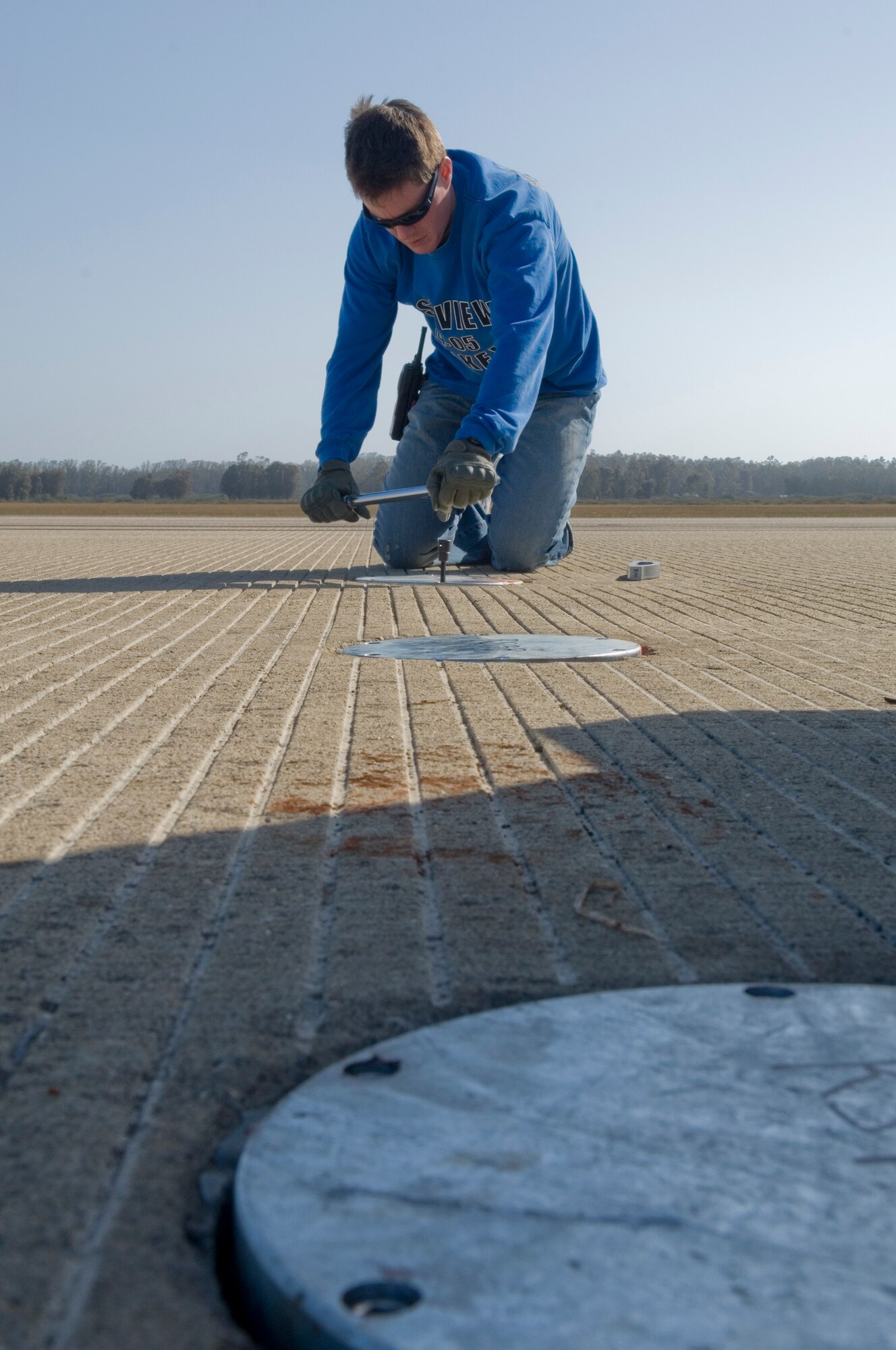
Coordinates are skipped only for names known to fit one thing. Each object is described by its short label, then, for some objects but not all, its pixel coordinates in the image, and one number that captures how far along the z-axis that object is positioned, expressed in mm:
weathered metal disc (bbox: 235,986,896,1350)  873
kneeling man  4688
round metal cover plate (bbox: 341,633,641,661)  4207
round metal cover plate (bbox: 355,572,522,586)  6863
